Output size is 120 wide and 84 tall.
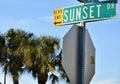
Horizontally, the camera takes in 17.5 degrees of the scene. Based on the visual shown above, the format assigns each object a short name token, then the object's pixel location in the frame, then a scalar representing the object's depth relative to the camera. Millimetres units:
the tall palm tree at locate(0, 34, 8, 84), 25703
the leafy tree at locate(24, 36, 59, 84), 24359
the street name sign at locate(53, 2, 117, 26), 6008
